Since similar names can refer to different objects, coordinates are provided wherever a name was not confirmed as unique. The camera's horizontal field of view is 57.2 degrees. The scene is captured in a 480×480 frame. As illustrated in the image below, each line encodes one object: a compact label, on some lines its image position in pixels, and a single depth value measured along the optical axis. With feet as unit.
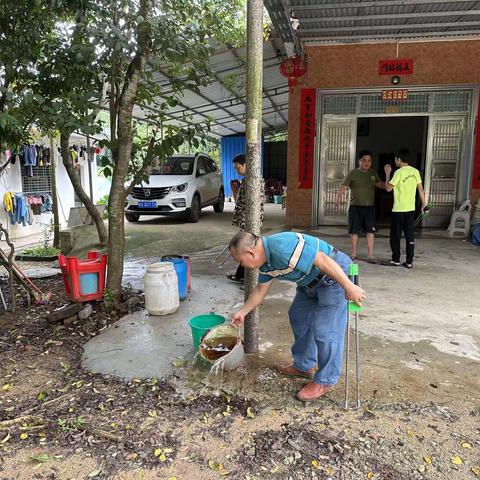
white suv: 34.86
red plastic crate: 14.14
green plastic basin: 10.98
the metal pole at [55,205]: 26.94
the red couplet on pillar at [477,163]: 28.48
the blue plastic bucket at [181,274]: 15.40
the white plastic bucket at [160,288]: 13.76
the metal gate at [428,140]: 28.89
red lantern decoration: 28.89
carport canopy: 31.12
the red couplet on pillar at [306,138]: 29.53
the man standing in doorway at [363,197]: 20.77
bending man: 8.11
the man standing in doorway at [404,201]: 19.45
